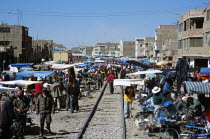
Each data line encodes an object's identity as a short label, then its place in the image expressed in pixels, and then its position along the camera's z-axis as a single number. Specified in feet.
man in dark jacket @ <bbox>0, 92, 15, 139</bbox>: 30.58
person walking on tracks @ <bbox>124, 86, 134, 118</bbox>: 49.80
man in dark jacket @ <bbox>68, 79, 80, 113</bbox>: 55.13
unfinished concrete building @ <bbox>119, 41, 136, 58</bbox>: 536.46
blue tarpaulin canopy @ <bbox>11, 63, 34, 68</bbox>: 115.81
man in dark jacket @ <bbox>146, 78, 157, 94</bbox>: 64.39
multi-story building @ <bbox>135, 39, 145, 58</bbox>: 447.01
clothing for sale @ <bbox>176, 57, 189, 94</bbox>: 53.67
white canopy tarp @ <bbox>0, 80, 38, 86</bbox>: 46.80
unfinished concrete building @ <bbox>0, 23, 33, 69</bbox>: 243.81
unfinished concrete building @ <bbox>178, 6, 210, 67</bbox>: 133.28
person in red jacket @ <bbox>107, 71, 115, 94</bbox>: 86.59
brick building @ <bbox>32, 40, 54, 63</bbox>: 367.04
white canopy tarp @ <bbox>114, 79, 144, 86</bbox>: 48.11
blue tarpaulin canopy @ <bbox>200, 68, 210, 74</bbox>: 68.93
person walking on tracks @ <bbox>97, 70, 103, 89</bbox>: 100.29
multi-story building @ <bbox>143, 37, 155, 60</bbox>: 353.39
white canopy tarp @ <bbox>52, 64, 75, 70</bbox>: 77.54
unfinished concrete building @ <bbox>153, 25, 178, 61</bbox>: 269.66
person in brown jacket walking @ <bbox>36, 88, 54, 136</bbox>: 36.24
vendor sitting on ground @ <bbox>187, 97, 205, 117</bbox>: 40.45
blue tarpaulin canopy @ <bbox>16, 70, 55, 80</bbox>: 71.68
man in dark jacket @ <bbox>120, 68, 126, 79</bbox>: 101.71
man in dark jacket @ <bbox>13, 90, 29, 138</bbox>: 33.37
